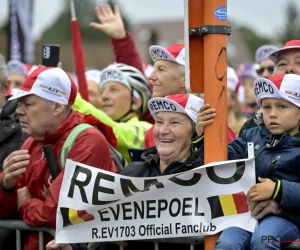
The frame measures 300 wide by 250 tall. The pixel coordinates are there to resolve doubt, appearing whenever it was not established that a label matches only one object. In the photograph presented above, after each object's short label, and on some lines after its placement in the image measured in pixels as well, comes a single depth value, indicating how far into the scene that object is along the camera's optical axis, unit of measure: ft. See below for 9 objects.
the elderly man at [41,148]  34.22
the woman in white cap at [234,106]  50.57
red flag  51.07
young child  27.93
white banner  28.76
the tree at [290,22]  513.58
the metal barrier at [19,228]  34.13
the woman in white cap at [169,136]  32.83
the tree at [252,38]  531.69
